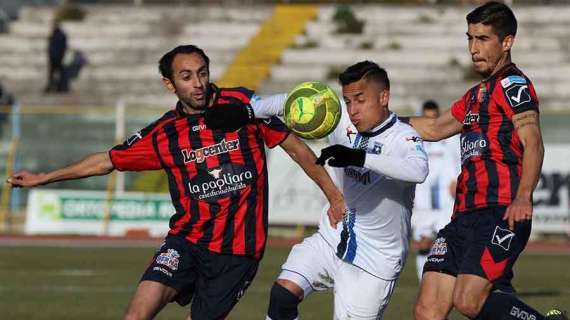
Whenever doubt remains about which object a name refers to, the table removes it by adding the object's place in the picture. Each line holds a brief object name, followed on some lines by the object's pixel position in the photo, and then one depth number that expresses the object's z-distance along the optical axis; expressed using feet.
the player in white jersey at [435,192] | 88.22
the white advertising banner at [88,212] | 145.07
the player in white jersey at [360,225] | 51.13
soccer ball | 49.88
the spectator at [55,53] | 191.52
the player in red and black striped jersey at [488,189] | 49.80
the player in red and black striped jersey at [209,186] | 51.75
